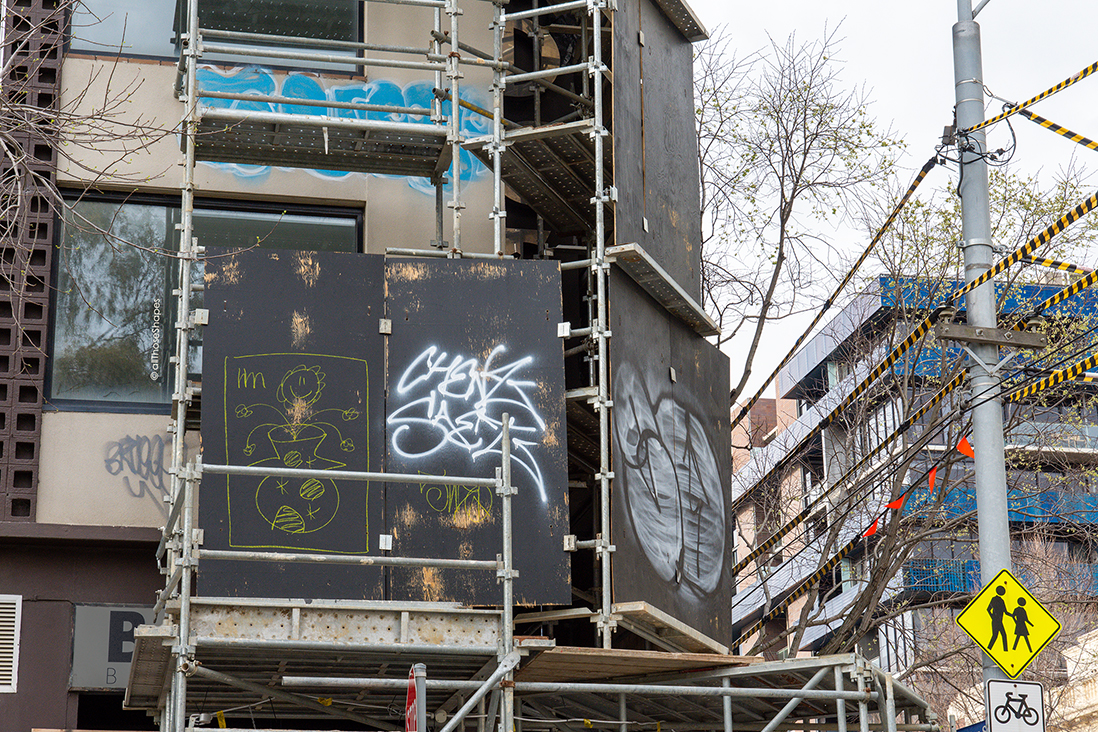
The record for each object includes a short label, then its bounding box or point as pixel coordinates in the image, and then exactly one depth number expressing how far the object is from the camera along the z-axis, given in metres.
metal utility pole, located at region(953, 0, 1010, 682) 12.45
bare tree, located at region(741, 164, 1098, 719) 18.64
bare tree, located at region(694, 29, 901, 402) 21.02
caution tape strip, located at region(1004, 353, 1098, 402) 12.47
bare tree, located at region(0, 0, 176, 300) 13.09
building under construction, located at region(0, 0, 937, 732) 10.37
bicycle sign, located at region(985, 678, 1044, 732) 11.02
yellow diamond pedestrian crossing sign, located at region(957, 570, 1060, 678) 11.85
